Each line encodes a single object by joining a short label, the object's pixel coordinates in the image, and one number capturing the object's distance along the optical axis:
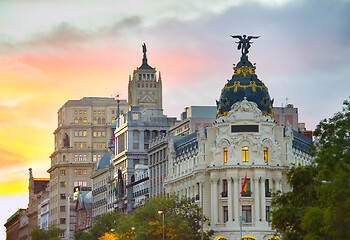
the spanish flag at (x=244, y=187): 159.75
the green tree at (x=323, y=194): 90.25
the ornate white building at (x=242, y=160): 160.00
